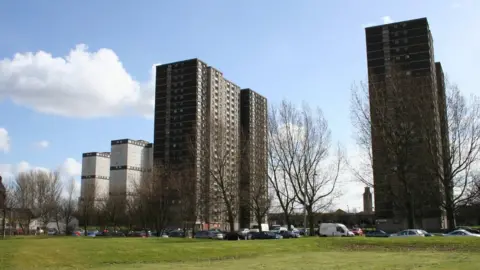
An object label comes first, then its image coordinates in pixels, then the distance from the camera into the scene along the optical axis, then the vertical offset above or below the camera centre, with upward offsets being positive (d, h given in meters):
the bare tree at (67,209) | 103.88 +1.05
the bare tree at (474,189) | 51.68 +2.48
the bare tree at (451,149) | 49.84 +6.50
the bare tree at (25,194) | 90.50 +3.89
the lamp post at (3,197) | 73.12 +2.71
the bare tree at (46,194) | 93.25 +4.06
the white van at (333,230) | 63.47 -2.63
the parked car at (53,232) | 98.63 -3.99
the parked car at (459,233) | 50.97 -2.56
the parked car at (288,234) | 64.81 -3.18
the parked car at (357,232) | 76.53 -3.55
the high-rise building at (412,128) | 50.28 +8.80
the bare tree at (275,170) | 63.75 +5.72
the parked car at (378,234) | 65.22 -3.35
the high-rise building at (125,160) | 186.00 +21.34
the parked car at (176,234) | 83.11 -3.83
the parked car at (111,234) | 84.43 -3.90
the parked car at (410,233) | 50.80 -2.50
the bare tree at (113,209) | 101.11 +0.88
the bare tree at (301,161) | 61.88 +6.69
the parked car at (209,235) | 66.94 -3.37
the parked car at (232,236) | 59.83 -3.10
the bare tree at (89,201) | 97.87 +2.56
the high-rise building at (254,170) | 66.69 +6.01
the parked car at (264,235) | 60.25 -3.14
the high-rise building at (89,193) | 98.06 +4.21
